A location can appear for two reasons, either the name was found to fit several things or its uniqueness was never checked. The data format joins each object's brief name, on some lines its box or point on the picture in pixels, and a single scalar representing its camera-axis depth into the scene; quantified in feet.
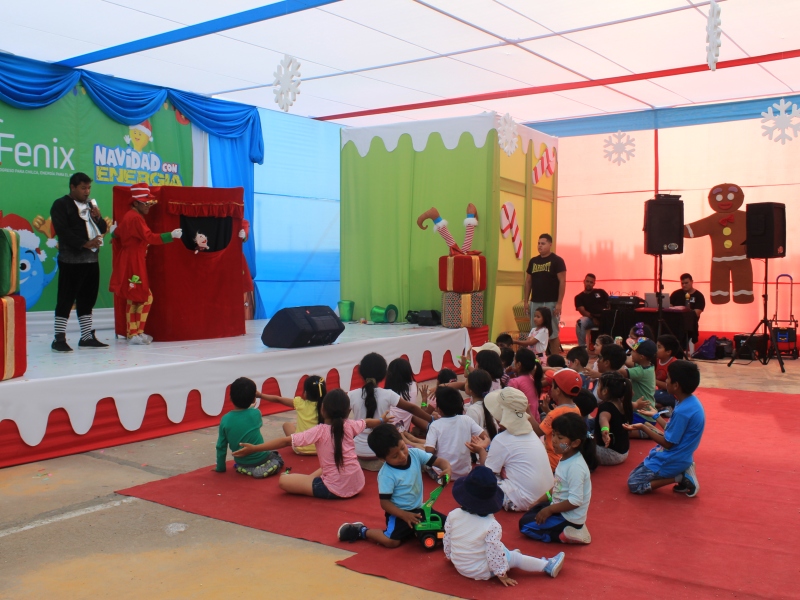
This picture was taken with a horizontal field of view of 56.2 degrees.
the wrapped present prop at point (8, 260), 14.46
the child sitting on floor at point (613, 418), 13.64
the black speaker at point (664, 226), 28.30
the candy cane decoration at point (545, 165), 31.35
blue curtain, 22.02
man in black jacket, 18.22
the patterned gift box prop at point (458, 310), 27.14
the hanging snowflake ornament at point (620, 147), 33.41
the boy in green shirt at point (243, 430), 13.30
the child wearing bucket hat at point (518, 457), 11.12
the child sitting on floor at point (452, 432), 12.00
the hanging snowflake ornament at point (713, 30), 16.75
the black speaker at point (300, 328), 19.71
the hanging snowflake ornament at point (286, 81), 19.57
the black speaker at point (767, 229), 27.20
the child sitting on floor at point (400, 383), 14.23
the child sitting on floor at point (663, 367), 16.33
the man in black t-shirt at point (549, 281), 25.49
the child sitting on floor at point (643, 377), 16.05
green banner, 22.08
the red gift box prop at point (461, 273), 26.78
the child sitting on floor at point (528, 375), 14.64
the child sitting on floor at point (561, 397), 12.55
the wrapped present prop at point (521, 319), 29.39
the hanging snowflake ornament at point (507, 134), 27.24
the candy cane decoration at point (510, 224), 28.53
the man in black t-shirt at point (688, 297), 30.76
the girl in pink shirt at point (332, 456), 11.48
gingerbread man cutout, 30.53
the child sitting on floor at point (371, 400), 13.53
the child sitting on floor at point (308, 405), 14.03
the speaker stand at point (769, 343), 27.61
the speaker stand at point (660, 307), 27.10
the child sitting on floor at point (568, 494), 9.81
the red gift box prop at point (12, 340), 13.93
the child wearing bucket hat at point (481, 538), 8.54
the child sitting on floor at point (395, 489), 9.66
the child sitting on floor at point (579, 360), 17.49
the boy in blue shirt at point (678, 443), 11.97
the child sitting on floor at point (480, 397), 13.08
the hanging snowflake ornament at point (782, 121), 27.40
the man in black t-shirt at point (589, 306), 31.96
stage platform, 14.06
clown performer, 19.60
